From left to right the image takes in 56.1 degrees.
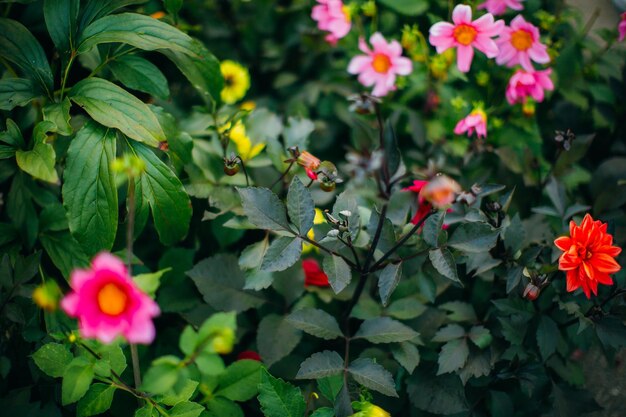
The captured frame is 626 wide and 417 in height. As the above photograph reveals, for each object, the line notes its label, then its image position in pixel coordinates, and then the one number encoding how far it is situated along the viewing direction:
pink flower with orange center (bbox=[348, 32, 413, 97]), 1.50
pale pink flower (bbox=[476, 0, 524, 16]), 1.44
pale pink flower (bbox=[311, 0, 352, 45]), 1.57
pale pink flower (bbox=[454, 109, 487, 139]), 1.36
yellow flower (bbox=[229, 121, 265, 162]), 1.35
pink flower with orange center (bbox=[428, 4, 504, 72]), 1.26
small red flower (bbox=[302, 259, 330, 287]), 1.33
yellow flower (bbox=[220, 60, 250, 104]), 1.54
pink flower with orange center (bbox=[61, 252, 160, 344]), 0.68
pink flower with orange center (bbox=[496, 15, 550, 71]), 1.39
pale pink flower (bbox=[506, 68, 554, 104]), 1.43
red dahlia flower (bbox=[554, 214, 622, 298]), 1.01
